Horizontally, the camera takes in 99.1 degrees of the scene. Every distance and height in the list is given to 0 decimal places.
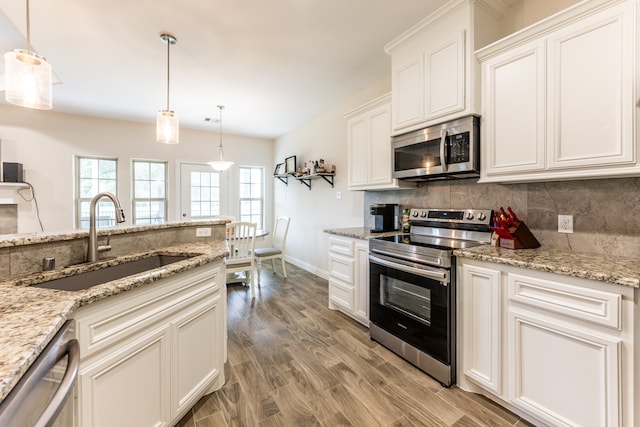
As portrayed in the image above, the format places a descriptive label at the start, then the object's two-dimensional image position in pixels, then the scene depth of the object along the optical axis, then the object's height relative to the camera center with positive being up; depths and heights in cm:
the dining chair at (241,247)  349 -46
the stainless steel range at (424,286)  182 -55
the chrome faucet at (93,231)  149 -11
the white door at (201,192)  520 +39
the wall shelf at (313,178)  407 +56
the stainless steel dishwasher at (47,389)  57 -44
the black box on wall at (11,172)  376 +54
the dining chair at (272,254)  405 -64
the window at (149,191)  486 +38
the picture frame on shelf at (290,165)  493 +88
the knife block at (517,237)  179 -16
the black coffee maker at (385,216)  287 -4
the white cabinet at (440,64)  195 +118
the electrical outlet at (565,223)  176 -7
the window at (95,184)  445 +46
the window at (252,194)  586 +39
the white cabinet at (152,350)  106 -66
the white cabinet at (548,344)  122 -69
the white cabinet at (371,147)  271 +70
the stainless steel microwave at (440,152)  196 +49
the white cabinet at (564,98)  138 +67
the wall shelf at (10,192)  381 +27
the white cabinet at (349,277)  263 -67
